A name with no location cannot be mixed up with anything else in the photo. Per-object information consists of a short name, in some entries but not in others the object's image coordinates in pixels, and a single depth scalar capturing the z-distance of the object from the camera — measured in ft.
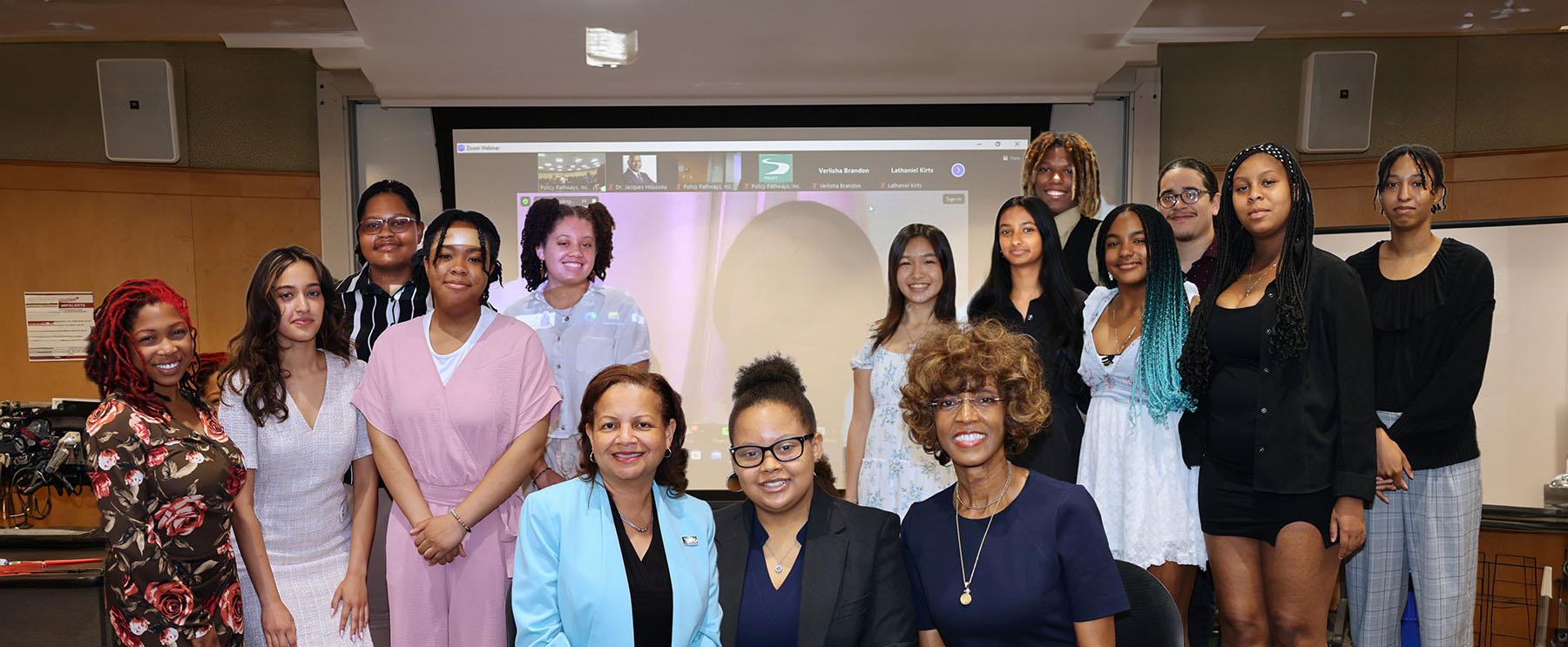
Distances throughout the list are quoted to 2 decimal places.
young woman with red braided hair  6.85
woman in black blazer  5.94
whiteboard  12.69
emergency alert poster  16.49
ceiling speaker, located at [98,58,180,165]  15.48
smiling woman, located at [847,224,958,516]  9.54
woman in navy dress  5.80
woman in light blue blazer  6.15
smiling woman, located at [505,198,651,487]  10.91
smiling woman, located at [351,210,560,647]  7.93
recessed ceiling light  13.82
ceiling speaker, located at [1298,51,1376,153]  15.33
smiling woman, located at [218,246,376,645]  7.71
